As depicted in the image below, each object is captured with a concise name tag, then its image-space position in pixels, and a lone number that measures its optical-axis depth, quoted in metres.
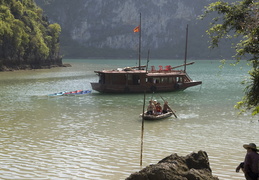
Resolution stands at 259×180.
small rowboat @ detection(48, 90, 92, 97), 41.54
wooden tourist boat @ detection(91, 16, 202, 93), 42.41
